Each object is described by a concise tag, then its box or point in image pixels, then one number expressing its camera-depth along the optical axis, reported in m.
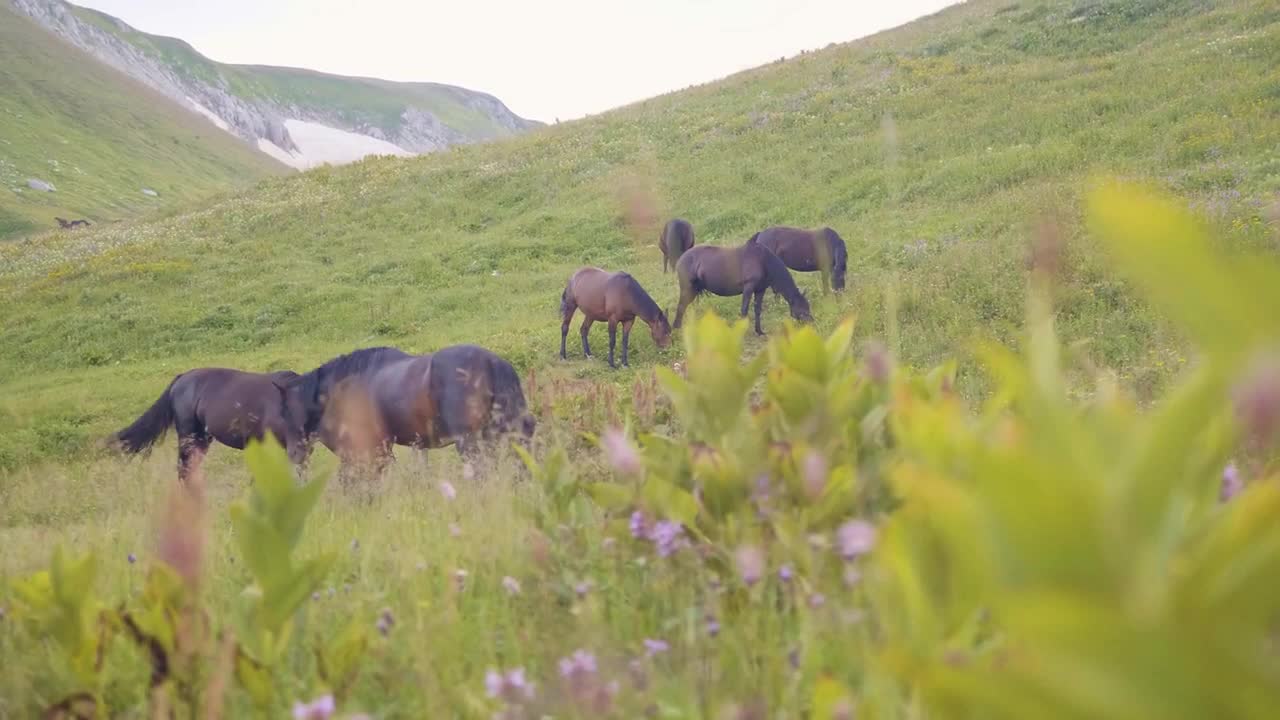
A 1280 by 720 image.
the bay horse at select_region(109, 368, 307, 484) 9.61
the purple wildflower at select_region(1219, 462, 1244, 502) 2.13
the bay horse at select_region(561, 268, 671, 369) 14.73
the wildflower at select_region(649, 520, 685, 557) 2.37
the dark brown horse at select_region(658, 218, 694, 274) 19.86
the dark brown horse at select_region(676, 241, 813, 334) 15.60
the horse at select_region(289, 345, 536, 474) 8.13
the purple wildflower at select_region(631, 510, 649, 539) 2.54
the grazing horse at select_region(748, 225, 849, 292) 17.70
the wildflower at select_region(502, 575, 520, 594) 2.52
